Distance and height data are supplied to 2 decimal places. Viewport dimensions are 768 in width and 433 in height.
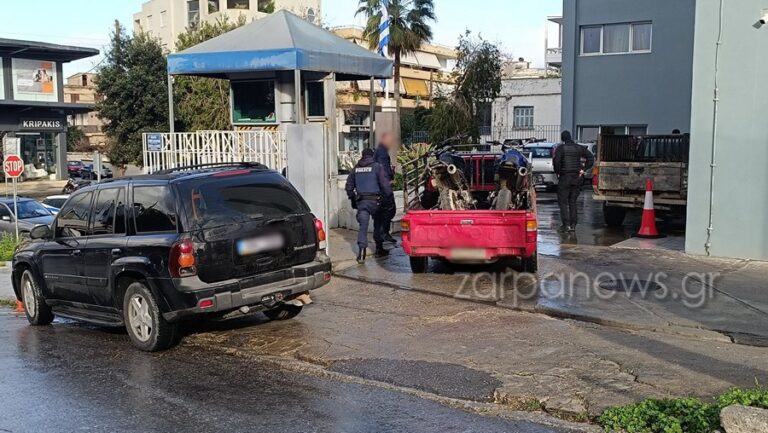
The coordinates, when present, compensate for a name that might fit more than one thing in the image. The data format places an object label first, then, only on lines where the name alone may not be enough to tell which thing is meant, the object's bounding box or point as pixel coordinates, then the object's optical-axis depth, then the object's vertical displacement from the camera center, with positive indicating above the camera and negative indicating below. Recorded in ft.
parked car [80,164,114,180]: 151.33 -7.09
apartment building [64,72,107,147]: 236.98 +12.36
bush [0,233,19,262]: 50.62 -7.69
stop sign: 58.44 -2.07
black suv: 23.34 -3.69
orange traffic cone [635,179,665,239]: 44.04 -5.11
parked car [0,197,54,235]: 63.98 -6.68
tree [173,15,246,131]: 104.01 +5.10
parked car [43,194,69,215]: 77.56 -6.52
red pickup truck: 31.91 -4.26
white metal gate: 46.50 -0.65
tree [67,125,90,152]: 217.36 -0.50
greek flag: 76.43 +11.42
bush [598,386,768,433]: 15.61 -5.98
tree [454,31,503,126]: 135.74 +11.40
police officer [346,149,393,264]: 38.52 -2.70
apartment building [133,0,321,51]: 192.23 +34.18
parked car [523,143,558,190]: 82.23 -3.23
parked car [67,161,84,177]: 165.56 -6.81
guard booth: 46.65 +4.00
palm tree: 146.00 +22.08
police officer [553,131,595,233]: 47.73 -2.34
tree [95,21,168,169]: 118.73 +6.80
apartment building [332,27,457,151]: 171.23 +13.51
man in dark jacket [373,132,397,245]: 39.81 -3.29
